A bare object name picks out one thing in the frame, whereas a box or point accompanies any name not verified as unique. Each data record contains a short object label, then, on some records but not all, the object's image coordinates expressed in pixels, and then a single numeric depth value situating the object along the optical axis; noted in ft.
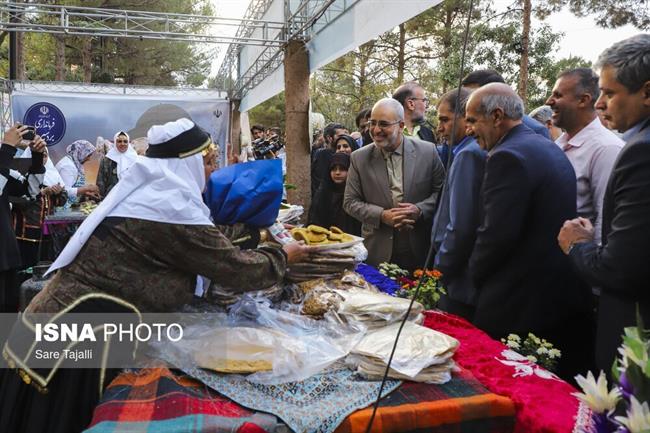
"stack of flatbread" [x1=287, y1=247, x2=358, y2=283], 7.61
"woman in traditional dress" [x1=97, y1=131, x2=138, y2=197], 21.62
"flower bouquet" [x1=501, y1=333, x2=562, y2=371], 6.28
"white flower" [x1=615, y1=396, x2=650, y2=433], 2.67
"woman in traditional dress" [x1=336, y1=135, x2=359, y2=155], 17.04
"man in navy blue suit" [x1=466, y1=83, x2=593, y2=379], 6.98
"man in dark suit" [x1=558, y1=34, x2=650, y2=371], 5.09
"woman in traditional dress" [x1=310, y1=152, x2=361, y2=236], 14.12
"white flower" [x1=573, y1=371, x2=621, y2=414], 3.06
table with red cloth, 4.65
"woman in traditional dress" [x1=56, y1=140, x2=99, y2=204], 20.65
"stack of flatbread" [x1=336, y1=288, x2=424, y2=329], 6.32
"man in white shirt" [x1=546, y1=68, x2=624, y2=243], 7.89
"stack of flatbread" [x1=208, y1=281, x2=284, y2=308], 6.92
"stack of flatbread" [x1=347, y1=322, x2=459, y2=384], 5.36
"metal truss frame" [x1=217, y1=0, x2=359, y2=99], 20.92
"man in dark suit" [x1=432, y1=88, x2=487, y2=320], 8.02
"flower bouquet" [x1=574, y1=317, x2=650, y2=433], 2.73
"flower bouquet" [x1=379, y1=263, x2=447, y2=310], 7.91
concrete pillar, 45.59
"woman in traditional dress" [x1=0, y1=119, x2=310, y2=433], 5.86
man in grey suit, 11.00
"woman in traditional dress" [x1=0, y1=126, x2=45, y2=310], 12.71
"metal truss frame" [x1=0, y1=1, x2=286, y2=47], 29.45
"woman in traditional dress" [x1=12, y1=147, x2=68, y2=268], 16.62
